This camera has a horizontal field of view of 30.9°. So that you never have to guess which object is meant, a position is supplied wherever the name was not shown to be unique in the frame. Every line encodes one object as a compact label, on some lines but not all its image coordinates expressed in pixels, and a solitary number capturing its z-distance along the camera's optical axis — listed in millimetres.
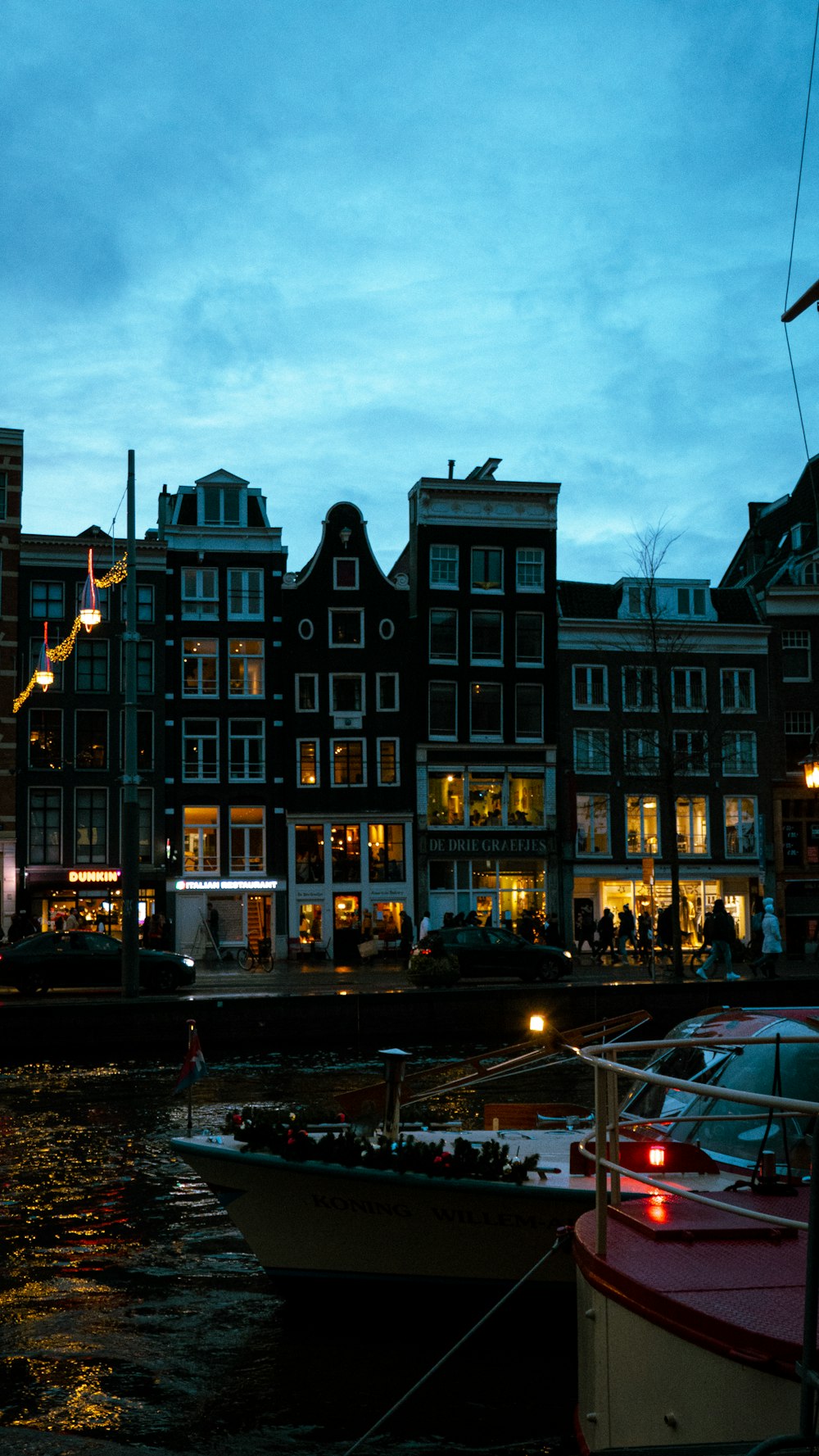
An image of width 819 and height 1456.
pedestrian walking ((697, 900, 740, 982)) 34562
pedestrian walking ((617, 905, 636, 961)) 45531
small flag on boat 14809
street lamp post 28188
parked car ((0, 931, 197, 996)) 32094
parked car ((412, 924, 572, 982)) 35469
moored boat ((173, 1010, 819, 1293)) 10000
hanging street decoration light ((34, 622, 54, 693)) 35500
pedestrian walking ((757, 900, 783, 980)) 34562
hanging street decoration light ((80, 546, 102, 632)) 28938
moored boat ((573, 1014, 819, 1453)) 4578
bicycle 44250
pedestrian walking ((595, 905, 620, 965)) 46750
